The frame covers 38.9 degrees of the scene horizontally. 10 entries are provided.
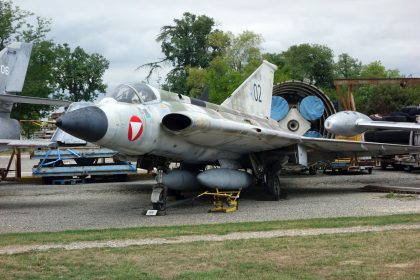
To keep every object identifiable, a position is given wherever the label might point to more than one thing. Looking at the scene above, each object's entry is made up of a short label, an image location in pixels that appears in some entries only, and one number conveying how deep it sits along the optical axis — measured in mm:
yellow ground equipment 13672
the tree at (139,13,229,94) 67062
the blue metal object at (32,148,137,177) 20422
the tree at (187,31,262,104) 46875
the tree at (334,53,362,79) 84250
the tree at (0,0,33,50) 37169
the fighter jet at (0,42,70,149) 16188
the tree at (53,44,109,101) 69188
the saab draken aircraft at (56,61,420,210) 11938
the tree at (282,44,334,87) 70619
